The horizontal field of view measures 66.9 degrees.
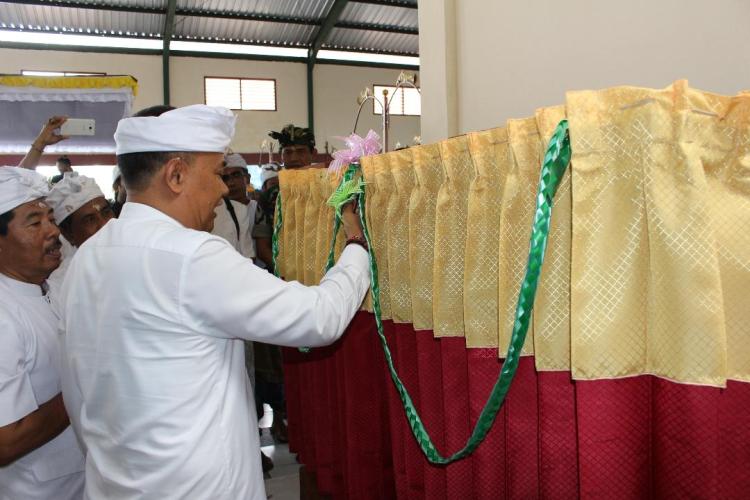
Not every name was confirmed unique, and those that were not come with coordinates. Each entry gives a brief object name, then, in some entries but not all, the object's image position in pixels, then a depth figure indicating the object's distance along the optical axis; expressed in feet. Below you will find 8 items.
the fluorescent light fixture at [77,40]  31.17
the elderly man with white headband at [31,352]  4.76
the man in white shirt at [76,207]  7.54
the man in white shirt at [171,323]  3.96
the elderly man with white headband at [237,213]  10.46
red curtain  2.64
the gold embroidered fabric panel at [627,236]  2.55
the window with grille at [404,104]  39.47
